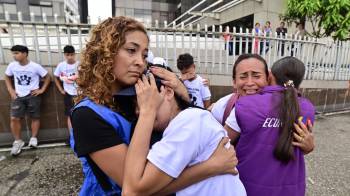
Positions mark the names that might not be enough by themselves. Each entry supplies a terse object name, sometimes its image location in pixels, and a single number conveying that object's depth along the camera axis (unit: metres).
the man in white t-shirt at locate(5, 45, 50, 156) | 4.60
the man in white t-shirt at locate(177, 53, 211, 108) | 4.25
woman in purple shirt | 1.50
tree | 7.52
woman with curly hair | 1.09
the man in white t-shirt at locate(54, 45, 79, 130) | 4.72
